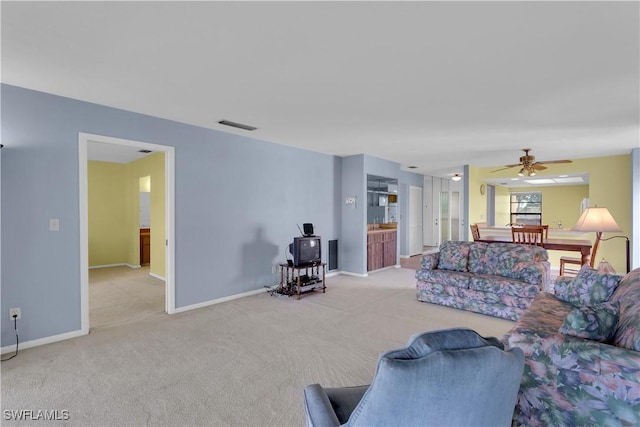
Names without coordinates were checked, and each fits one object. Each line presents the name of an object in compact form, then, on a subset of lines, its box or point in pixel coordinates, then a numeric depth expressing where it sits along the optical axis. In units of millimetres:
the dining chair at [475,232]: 5930
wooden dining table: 4754
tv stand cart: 4941
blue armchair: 983
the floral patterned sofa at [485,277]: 3963
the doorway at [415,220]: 9094
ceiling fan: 5520
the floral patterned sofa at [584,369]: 1514
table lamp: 4113
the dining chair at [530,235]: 5004
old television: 4895
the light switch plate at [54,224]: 3192
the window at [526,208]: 11320
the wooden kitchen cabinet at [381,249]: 6703
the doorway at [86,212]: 3375
